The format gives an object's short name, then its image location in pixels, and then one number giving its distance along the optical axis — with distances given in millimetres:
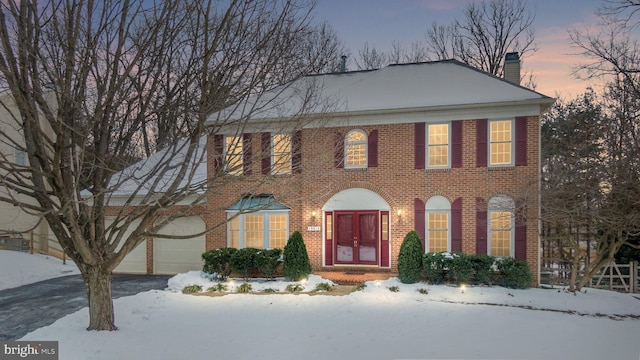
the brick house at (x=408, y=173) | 14781
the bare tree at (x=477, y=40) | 28453
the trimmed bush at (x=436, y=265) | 14109
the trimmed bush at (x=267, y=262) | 15450
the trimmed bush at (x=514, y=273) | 13789
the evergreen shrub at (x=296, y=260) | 14844
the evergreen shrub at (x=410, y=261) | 14133
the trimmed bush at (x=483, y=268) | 13922
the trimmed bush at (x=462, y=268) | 13906
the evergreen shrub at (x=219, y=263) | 15773
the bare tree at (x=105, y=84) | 7027
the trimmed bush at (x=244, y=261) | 15578
